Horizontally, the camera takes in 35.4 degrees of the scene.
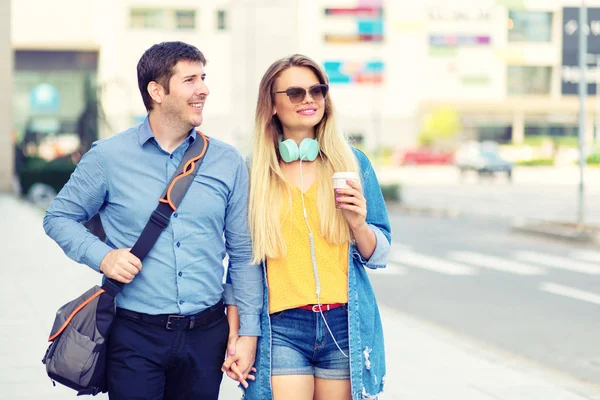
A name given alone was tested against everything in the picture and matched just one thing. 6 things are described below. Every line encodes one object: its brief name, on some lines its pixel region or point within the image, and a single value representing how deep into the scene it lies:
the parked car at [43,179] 28.67
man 3.18
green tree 69.19
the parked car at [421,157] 63.25
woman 3.29
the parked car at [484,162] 44.09
